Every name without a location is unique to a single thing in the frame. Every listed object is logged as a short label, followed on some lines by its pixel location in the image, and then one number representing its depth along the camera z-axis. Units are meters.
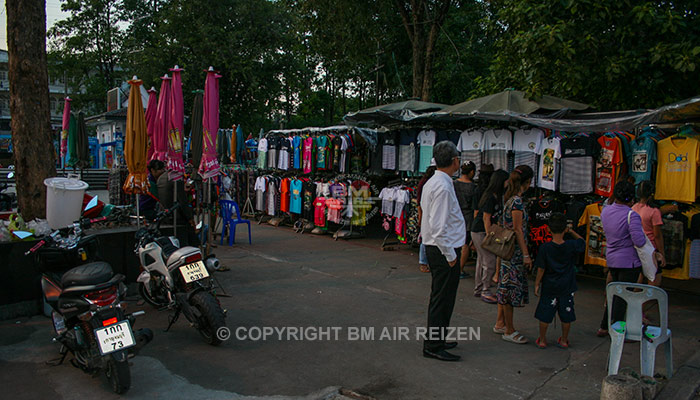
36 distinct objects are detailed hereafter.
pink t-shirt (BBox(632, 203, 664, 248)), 5.88
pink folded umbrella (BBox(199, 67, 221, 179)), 7.62
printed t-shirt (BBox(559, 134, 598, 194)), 7.61
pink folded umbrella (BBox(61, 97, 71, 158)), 12.73
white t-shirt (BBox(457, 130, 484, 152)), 9.16
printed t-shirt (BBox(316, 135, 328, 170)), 12.10
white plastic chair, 4.26
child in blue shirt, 5.07
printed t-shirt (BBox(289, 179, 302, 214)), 12.51
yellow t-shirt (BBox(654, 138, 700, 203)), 6.65
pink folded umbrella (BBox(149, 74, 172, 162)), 7.65
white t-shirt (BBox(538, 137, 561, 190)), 7.89
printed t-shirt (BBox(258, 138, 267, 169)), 13.98
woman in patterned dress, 5.23
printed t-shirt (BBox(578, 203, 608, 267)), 7.56
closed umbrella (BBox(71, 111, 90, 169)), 12.46
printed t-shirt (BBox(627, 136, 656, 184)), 7.07
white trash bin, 6.49
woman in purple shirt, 5.33
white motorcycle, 5.13
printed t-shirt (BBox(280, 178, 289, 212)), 12.98
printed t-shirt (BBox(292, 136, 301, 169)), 12.87
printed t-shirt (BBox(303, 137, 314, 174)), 12.45
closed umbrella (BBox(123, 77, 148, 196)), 7.11
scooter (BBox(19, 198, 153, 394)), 4.09
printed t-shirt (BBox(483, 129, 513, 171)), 8.74
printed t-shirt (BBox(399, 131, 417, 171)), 10.52
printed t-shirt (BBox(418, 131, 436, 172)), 10.12
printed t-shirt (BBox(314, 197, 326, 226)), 11.87
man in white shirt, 4.66
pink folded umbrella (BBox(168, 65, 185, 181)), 7.49
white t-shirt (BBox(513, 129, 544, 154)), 8.33
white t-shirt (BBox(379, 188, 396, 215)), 10.43
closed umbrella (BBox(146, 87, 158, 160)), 8.53
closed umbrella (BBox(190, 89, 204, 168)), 7.86
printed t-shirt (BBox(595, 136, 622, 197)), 7.33
